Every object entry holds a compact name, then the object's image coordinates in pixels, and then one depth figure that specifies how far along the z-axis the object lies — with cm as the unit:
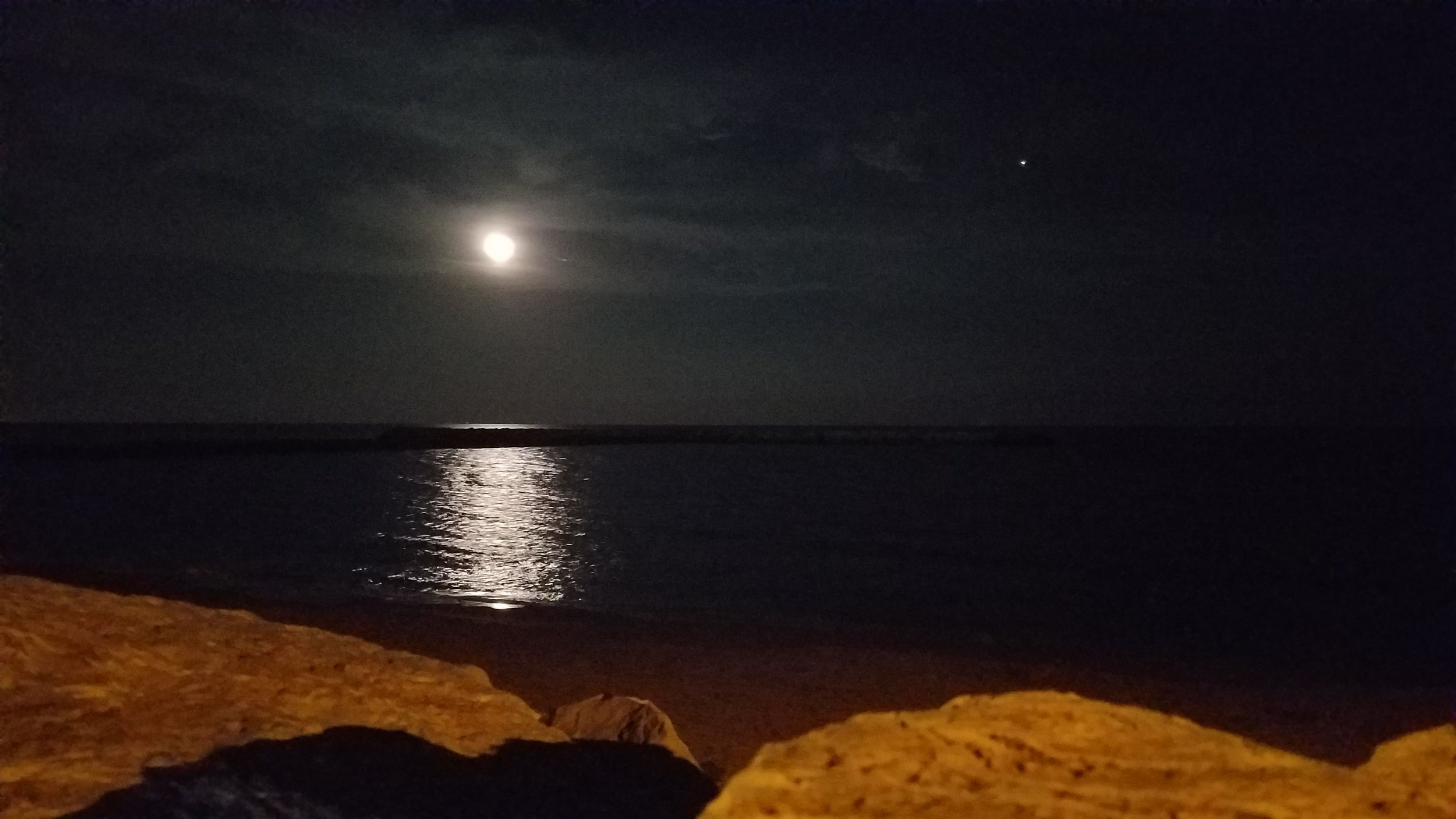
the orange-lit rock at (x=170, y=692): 584
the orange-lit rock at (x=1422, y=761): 392
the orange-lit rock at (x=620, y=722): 805
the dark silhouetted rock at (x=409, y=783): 554
